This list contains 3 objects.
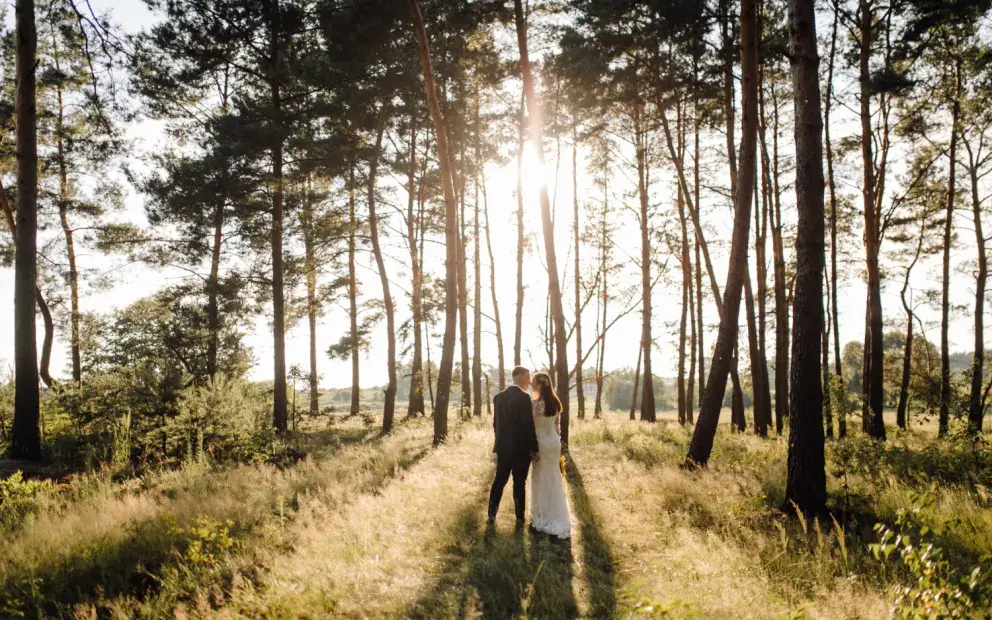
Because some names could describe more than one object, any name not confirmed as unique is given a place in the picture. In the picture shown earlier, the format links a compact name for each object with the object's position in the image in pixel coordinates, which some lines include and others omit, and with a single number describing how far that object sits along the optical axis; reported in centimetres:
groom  676
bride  646
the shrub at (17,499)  630
